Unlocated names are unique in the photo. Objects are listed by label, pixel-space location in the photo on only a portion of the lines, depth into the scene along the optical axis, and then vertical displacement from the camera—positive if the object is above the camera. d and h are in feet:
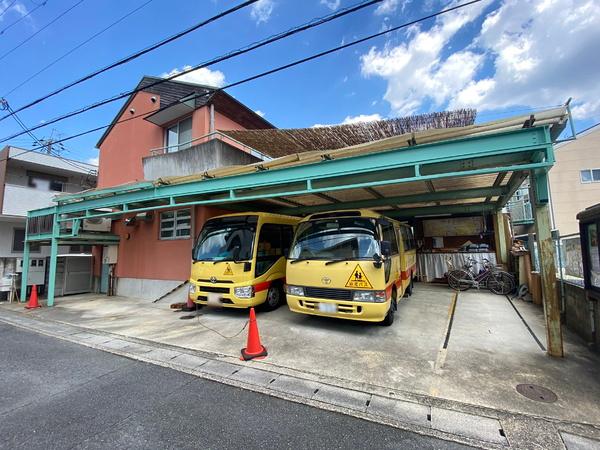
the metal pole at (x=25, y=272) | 33.58 -1.71
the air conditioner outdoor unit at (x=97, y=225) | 38.24 +4.62
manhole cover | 9.84 -5.21
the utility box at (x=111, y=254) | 37.42 +0.40
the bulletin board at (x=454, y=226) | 35.19 +3.41
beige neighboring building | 51.26 +13.44
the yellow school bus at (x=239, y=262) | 20.56 -0.52
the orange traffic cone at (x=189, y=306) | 25.12 -4.58
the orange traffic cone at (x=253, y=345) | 13.86 -4.55
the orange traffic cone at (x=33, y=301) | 28.68 -4.48
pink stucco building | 30.60 +11.77
